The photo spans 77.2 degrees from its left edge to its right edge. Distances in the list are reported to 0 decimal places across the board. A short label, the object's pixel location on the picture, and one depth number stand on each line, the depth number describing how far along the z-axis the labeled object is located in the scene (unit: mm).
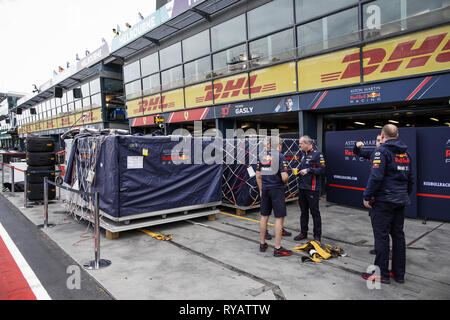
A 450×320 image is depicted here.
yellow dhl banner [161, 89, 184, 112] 15344
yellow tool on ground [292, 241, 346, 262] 4654
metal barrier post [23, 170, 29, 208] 9317
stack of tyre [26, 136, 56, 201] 9484
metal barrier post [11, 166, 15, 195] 11515
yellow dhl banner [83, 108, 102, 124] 22844
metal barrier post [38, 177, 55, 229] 6704
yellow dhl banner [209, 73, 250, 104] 12250
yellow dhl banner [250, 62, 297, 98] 10575
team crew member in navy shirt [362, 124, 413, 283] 3803
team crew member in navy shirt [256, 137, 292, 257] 4809
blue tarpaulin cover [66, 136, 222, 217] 5969
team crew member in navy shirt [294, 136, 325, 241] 5363
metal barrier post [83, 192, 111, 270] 4457
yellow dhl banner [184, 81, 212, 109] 13883
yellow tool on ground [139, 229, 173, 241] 5852
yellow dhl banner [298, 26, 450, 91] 7492
